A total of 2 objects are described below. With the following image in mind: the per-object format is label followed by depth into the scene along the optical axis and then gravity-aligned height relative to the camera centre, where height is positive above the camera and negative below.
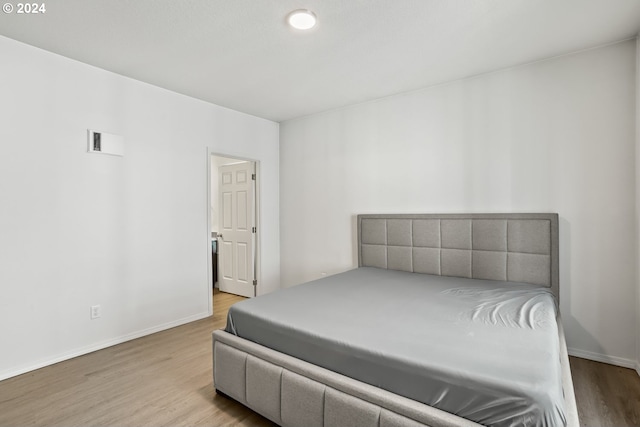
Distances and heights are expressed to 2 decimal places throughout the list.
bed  1.31 -0.65
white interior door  4.62 -0.23
